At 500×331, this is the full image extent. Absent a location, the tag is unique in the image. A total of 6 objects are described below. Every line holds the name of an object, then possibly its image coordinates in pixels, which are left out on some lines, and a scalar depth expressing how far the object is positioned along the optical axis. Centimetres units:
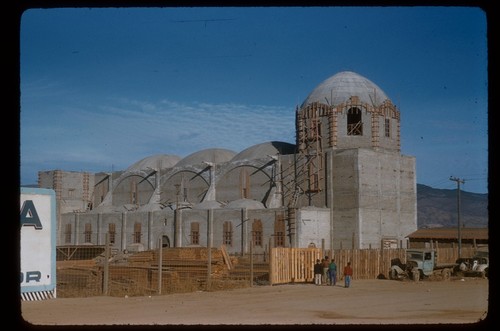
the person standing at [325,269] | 2881
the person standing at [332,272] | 2757
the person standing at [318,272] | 2864
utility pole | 4175
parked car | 3278
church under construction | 4797
